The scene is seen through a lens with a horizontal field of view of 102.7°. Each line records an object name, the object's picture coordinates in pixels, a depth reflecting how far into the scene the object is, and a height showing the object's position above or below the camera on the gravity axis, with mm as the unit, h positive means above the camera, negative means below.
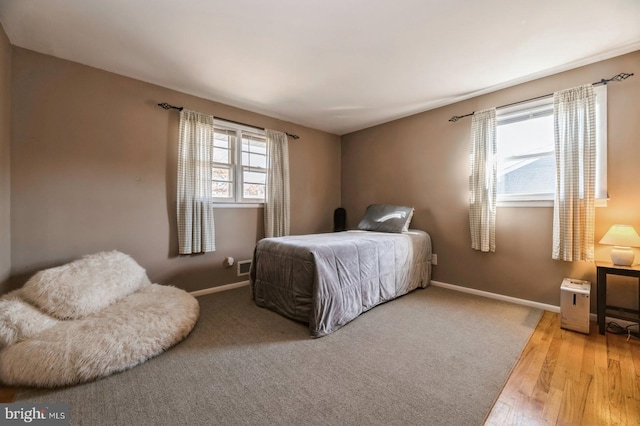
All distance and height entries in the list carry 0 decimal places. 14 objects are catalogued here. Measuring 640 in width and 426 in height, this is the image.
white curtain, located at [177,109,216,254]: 2783 +316
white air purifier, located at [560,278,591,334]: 2023 -772
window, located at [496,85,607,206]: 2521 +588
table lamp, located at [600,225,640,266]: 1901 -227
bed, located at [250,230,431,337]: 2068 -583
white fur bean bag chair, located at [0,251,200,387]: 1401 -738
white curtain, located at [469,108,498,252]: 2760 +332
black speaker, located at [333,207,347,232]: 4262 -139
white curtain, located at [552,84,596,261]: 2201 +332
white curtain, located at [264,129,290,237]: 3484 +342
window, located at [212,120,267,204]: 3150 +624
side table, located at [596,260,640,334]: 1945 -683
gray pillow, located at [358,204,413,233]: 3189 -88
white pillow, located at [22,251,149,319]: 1764 -548
